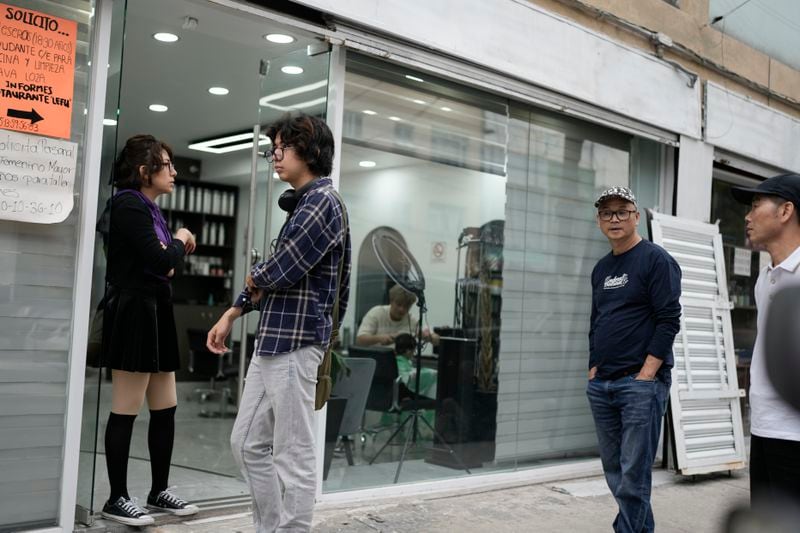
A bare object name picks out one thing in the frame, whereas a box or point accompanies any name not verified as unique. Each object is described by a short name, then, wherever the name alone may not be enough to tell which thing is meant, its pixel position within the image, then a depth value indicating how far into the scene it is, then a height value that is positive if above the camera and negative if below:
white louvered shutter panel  5.60 -0.22
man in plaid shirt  2.82 -0.10
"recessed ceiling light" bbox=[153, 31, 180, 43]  5.47 +1.79
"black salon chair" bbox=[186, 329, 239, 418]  7.59 -0.62
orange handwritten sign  3.16 +0.89
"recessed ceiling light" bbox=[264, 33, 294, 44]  4.45 +1.49
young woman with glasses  3.55 -0.05
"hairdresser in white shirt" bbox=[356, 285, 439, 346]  4.83 -0.05
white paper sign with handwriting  3.15 +0.46
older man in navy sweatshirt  3.60 -0.13
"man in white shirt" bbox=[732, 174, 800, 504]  2.33 -0.14
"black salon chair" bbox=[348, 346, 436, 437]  4.79 -0.46
